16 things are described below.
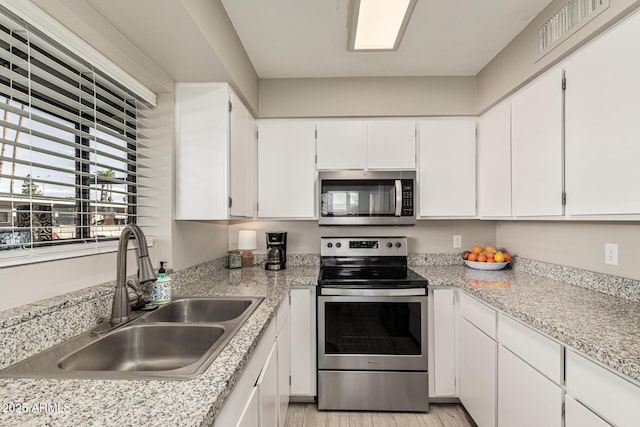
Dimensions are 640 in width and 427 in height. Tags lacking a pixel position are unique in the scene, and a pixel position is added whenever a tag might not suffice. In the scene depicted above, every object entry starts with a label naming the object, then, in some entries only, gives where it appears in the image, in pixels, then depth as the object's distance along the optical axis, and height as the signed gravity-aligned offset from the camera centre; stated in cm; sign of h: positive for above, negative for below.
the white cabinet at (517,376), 103 -70
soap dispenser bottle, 154 -37
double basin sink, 90 -48
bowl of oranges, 242 -36
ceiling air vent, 144 +94
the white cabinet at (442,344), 219 -91
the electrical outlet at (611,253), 167 -22
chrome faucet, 127 -24
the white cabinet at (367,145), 255 +54
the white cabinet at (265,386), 97 -68
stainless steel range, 215 -90
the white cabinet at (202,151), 193 +37
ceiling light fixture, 142 +94
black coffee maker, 260 -32
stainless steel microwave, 247 +12
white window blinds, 106 +27
